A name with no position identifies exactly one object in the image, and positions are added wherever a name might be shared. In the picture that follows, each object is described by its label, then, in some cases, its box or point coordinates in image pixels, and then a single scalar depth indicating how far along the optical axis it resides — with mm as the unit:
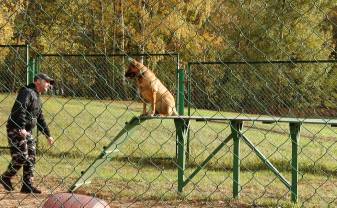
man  15891
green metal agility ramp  15680
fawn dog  17047
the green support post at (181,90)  19703
